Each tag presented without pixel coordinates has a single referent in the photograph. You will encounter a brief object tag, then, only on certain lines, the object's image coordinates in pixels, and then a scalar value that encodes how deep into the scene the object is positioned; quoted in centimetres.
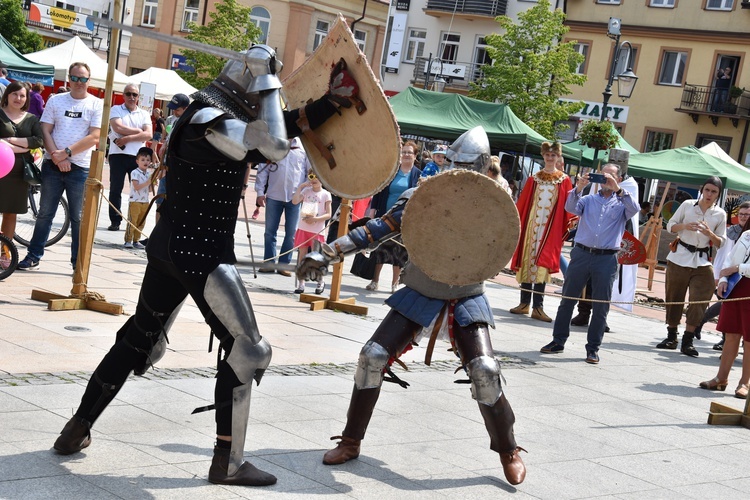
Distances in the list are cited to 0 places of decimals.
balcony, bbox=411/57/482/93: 4625
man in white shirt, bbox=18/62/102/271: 912
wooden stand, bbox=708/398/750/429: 716
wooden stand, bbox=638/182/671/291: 1664
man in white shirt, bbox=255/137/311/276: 1135
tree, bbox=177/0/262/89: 4034
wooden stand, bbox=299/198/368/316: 967
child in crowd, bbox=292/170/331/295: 1097
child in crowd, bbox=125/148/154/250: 1190
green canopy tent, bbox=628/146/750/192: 2098
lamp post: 2053
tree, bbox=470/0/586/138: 3634
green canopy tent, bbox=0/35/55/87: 2080
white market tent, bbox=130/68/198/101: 2636
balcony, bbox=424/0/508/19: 4706
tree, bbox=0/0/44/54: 3741
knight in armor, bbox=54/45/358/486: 429
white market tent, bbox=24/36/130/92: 2338
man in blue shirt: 912
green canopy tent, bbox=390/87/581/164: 2053
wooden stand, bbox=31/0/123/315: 790
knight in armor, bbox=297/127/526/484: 503
